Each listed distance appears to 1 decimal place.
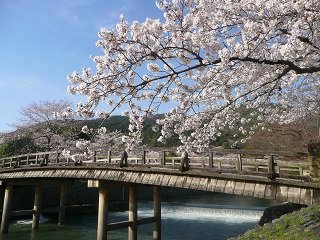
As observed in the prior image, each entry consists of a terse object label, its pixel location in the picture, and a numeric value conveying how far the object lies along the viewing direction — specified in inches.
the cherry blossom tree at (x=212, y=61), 224.4
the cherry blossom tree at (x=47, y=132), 1241.1
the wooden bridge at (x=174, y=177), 342.6
